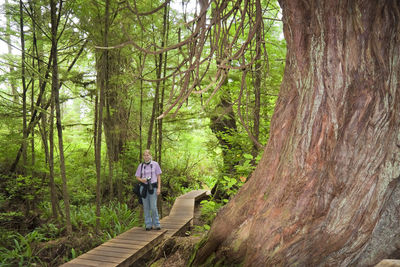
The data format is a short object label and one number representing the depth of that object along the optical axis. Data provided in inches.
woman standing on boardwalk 228.2
